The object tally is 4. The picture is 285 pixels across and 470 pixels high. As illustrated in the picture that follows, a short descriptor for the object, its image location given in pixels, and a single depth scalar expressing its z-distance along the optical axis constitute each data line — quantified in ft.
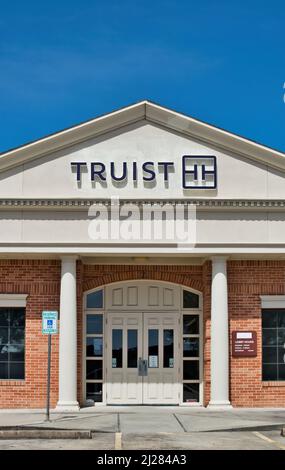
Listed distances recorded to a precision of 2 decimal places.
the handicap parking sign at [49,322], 61.62
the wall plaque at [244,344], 71.92
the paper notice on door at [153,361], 75.20
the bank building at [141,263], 69.92
